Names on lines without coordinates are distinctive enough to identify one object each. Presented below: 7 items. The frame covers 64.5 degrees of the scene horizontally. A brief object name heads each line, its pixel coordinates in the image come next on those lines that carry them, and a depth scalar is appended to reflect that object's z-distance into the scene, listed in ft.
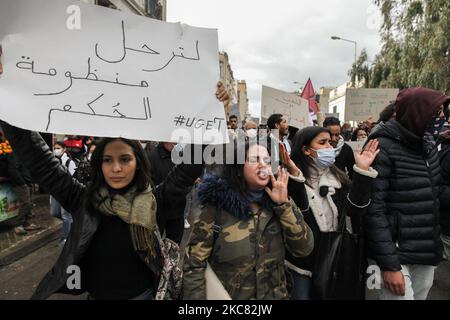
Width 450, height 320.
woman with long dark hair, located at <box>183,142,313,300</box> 6.01
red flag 22.82
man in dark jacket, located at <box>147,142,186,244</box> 12.28
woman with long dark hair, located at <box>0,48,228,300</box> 5.80
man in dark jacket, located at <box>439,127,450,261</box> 9.53
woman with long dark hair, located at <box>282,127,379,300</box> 7.33
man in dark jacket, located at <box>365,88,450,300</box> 7.23
